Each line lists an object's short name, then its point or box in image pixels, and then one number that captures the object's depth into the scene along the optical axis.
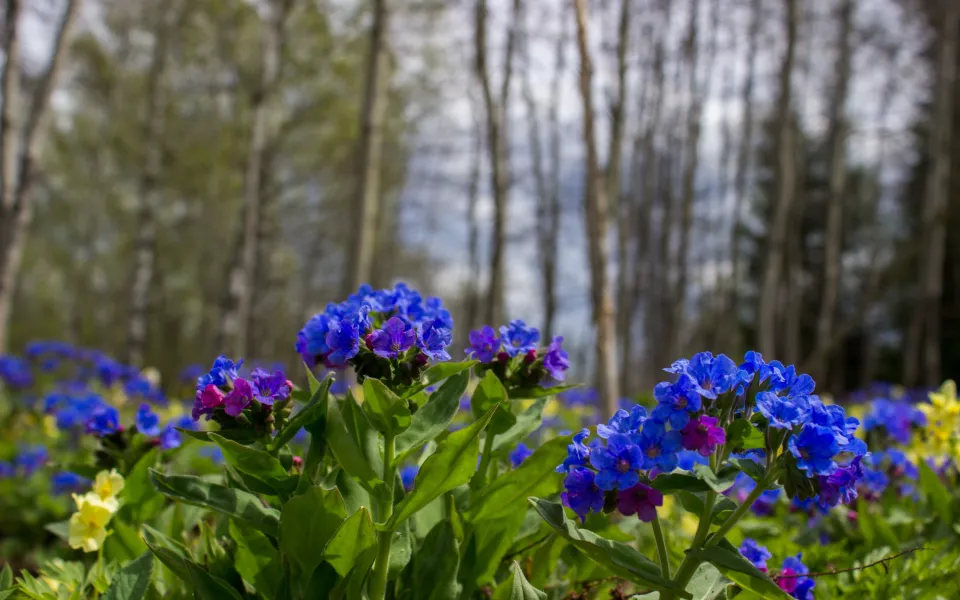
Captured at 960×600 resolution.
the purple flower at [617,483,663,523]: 0.62
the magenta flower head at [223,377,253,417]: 0.66
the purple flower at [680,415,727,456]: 0.61
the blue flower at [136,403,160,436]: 0.76
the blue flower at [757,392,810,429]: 0.61
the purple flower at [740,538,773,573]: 0.71
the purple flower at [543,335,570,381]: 0.73
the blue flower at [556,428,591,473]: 0.63
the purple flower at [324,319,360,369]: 0.66
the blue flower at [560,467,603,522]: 0.63
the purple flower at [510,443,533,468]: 0.82
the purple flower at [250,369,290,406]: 0.67
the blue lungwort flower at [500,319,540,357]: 0.73
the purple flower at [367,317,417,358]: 0.66
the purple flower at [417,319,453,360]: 0.67
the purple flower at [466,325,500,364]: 0.73
